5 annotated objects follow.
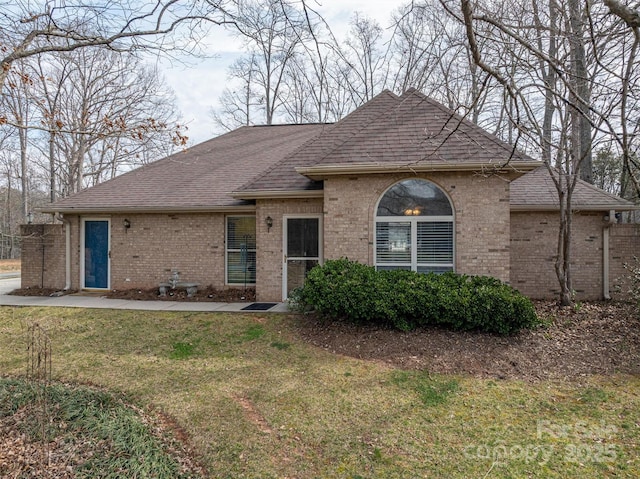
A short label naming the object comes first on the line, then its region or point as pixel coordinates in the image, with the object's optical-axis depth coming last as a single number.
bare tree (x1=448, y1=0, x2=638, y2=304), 6.03
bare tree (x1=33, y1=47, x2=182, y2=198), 17.80
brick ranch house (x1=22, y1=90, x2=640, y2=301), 7.32
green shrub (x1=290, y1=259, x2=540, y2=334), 5.69
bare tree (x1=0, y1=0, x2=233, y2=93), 4.80
